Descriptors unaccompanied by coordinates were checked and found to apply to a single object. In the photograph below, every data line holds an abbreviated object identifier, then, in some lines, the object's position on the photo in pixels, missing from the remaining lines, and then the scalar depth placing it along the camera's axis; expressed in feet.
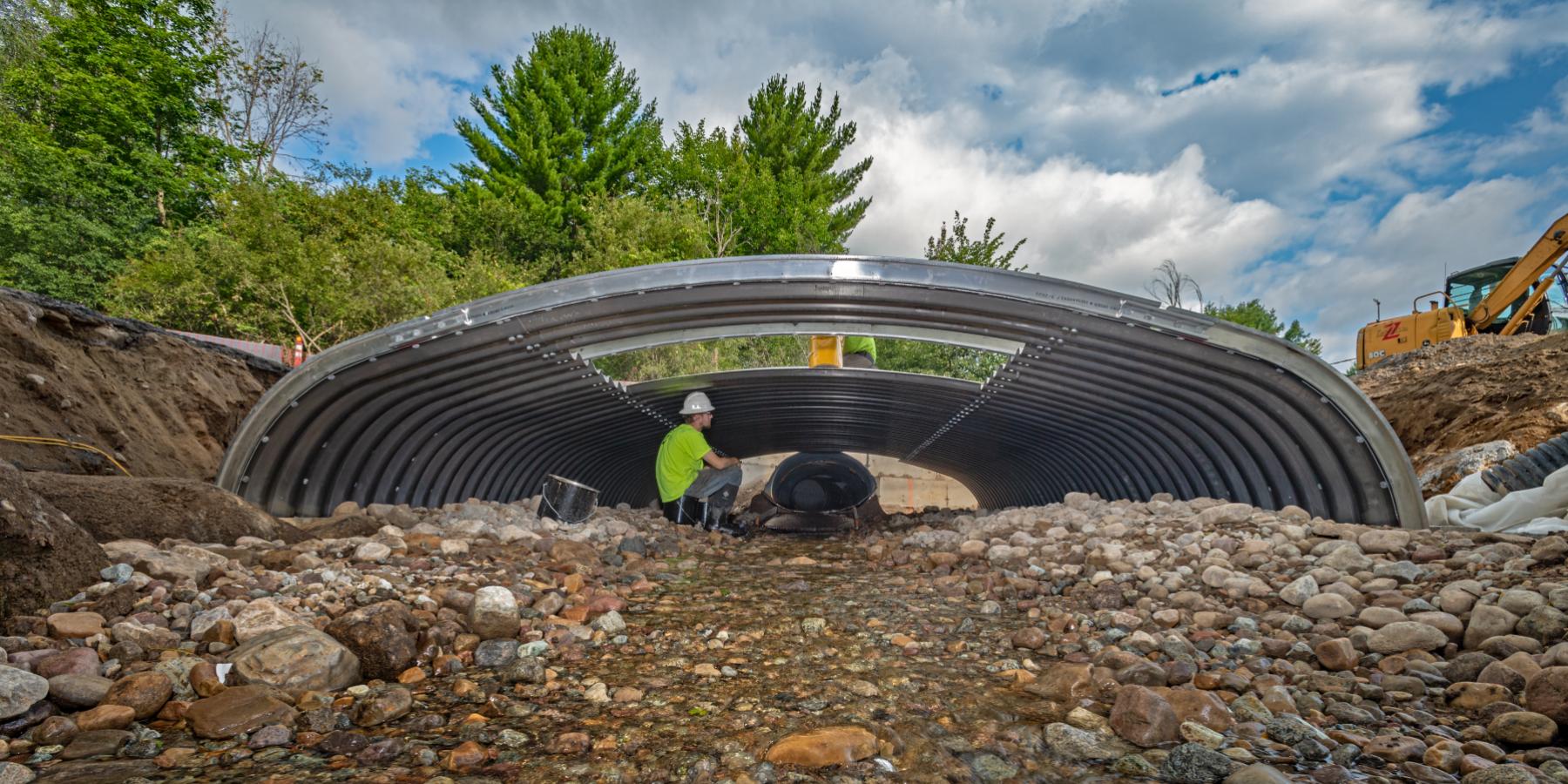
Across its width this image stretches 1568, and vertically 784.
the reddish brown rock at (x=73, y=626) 9.02
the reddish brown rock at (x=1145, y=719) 8.00
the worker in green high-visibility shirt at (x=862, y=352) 34.99
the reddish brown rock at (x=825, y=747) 7.51
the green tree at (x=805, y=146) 102.94
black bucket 26.07
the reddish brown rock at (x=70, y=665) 8.11
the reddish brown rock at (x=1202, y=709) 8.32
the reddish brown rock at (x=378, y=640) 9.61
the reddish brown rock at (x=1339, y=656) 9.87
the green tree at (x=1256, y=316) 173.37
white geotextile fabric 16.44
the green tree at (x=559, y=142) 90.38
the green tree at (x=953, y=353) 66.90
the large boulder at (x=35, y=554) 9.46
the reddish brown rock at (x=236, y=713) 7.68
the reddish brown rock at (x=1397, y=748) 7.43
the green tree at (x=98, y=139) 65.00
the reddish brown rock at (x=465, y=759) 7.25
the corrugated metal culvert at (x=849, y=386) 17.49
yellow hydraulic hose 15.58
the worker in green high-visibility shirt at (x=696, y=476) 28.96
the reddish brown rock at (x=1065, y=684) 9.54
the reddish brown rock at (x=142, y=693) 7.89
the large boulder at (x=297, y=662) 8.61
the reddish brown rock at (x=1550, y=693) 7.61
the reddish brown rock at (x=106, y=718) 7.52
